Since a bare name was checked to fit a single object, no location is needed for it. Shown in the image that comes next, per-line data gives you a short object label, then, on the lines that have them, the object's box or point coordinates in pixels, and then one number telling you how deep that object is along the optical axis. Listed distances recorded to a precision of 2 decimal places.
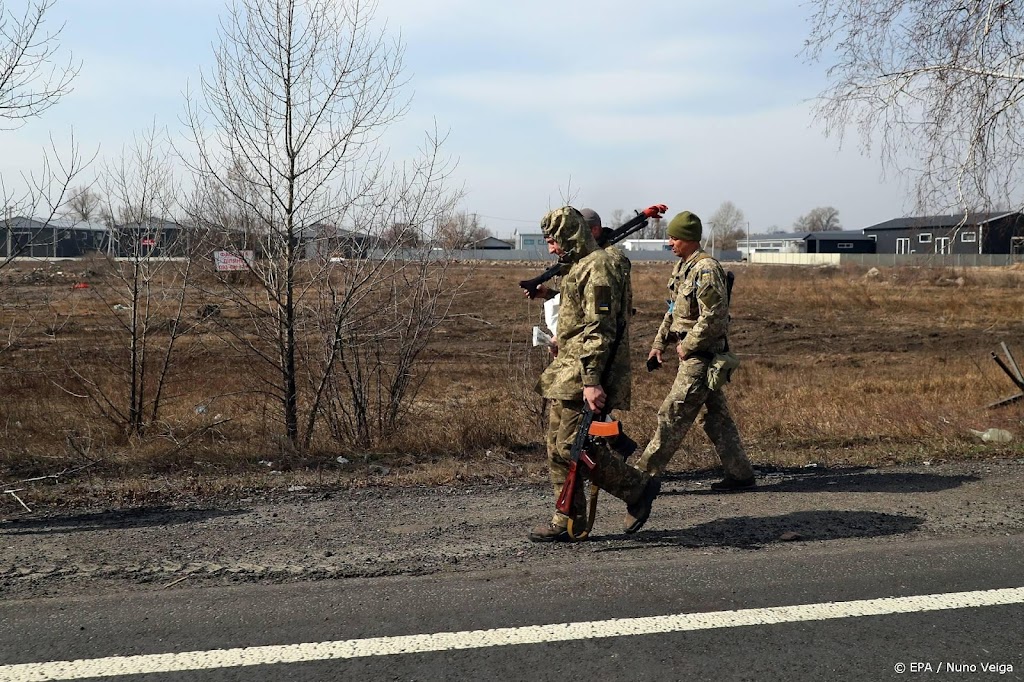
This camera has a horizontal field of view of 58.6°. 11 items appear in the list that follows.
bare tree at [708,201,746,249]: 130.50
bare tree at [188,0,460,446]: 7.86
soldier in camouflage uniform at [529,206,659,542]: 4.79
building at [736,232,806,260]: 95.31
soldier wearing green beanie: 6.01
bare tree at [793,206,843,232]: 133.25
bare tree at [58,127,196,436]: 9.21
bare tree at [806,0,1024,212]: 8.68
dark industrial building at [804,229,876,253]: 87.12
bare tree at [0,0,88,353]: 6.83
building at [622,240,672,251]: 104.93
